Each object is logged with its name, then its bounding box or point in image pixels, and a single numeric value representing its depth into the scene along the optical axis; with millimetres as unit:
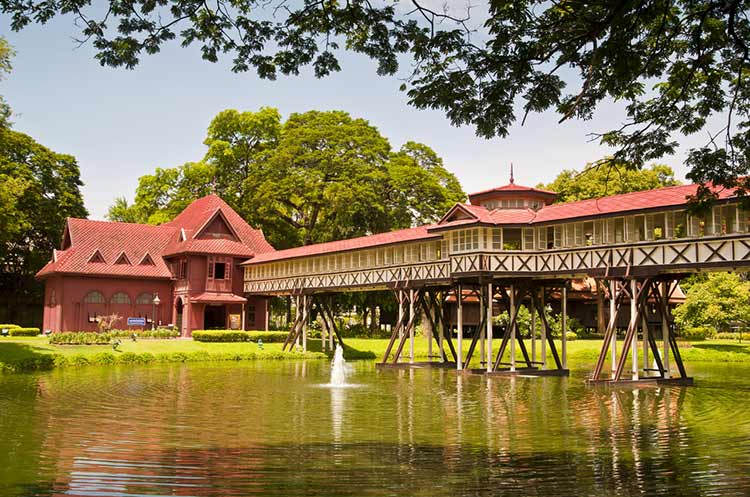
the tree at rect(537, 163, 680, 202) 57406
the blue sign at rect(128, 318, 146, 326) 48594
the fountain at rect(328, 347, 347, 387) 27384
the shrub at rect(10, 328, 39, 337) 46000
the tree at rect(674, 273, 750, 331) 50531
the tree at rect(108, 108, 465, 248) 57344
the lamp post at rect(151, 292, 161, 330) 51469
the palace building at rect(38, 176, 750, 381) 26797
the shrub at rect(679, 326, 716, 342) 52575
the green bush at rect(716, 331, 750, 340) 51525
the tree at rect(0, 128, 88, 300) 55406
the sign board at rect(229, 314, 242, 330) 51625
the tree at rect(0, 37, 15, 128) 32812
